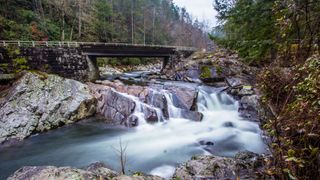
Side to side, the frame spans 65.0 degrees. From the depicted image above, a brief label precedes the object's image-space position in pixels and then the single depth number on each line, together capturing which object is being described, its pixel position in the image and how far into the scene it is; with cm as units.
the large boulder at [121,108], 1453
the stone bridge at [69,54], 1652
